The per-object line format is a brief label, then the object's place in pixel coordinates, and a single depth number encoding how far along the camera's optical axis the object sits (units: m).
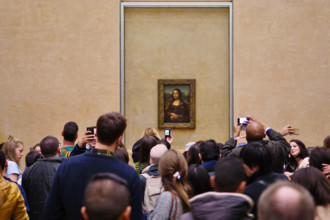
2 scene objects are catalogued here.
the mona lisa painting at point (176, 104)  14.59
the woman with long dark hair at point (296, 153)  8.09
